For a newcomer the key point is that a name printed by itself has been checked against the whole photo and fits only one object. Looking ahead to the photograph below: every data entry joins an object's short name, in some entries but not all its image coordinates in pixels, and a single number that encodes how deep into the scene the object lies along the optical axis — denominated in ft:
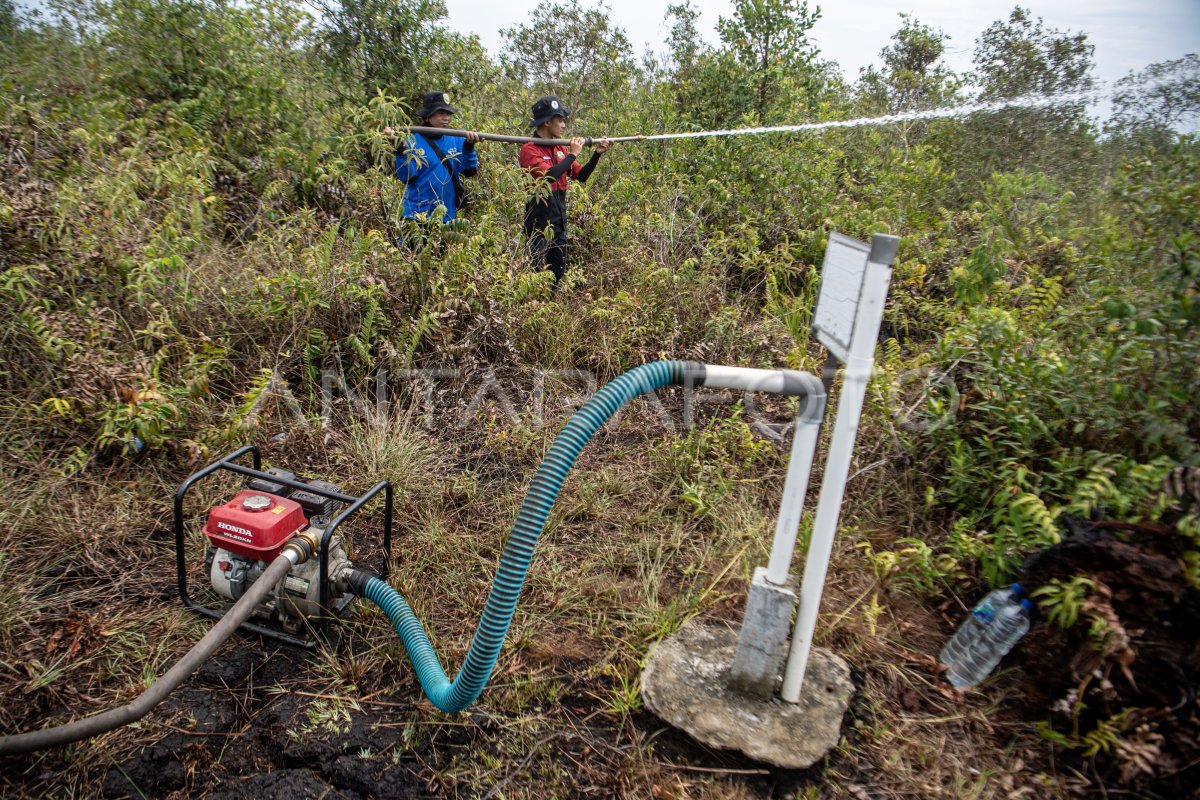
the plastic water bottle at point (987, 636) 7.45
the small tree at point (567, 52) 27.50
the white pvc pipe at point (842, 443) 5.52
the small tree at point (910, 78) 22.85
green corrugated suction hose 5.74
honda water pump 7.49
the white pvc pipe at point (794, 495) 6.19
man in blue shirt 15.61
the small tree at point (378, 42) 20.22
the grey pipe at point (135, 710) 5.97
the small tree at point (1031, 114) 19.49
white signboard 5.71
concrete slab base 6.69
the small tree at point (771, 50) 19.48
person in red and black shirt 16.51
